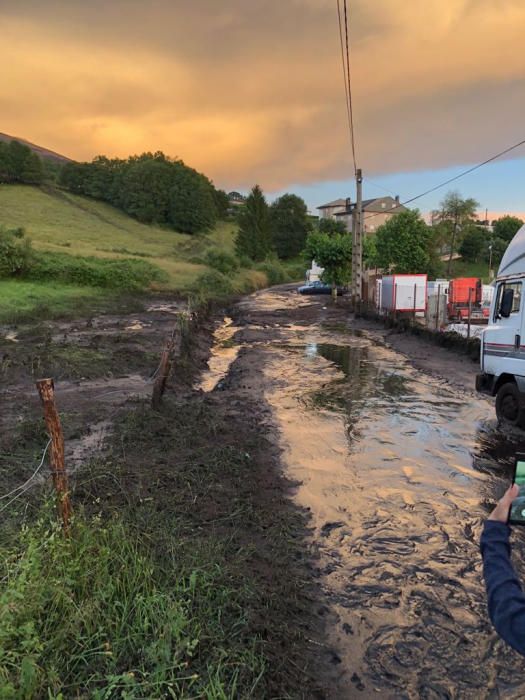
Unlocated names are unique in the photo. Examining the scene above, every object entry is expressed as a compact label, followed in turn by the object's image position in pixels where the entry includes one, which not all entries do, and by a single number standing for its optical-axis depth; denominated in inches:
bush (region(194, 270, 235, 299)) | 1694.3
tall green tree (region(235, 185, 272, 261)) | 3698.3
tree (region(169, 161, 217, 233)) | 4030.5
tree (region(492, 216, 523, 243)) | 3821.4
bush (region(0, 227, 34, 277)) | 1277.1
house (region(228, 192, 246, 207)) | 6920.8
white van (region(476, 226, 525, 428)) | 354.0
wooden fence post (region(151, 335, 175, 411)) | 374.9
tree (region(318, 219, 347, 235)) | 3895.7
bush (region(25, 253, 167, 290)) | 1385.6
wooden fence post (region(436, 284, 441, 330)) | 866.4
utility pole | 1237.1
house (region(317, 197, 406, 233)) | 4800.2
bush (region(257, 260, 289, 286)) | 3126.7
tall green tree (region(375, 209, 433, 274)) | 2361.0
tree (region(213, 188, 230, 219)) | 5063.0
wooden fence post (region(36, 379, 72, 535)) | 163.2
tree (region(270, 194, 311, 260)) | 4773.6
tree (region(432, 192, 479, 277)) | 3134.8
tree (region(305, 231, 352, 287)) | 1764.3
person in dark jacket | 81.0
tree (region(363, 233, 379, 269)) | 1833.5
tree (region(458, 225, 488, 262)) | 3548.2
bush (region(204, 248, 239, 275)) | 2327.8
